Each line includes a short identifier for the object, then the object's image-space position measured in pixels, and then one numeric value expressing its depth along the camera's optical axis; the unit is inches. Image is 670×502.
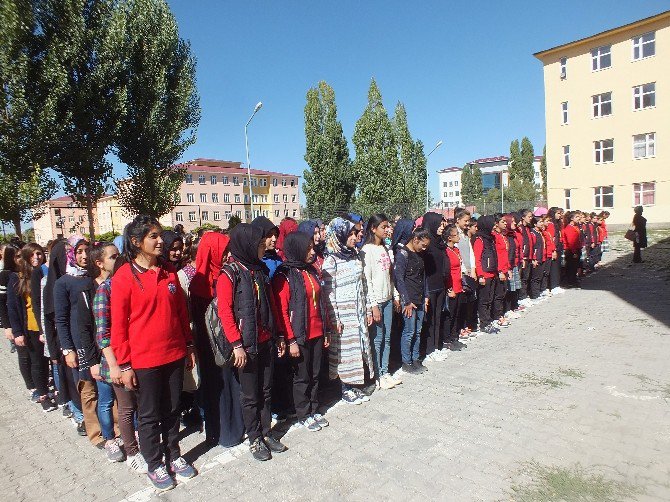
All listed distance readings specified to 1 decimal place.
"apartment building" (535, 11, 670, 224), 996.6
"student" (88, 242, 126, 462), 123.2
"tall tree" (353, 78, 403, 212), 1226.6
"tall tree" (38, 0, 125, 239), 561.0
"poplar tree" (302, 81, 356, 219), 1293.1
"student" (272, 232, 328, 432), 150.3
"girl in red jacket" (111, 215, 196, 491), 115.9
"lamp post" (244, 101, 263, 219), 904.0
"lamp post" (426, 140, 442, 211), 1302.9
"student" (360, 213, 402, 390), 187.5
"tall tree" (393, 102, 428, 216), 1253.1
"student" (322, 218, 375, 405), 172.6
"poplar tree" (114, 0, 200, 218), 654.5
